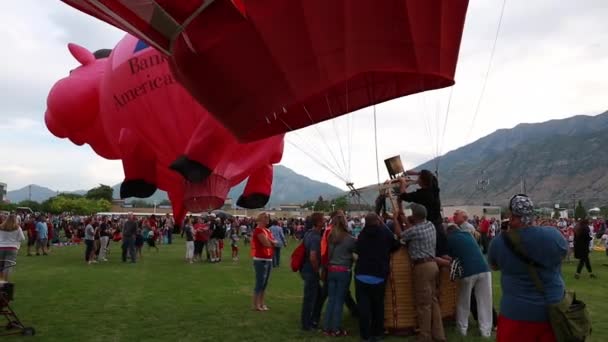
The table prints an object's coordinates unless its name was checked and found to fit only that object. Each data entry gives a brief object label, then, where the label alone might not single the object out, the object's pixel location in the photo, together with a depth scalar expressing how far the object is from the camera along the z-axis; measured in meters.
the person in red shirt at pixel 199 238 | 15.59
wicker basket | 6.08
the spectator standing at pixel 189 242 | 15.53
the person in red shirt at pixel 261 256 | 7.48
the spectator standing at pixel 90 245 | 15.15
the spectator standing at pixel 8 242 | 7.94
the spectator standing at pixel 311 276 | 6.51
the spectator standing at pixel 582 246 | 11.80
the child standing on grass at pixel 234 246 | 15.99
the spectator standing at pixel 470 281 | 6.07
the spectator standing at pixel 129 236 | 15.28
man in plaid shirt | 5.73
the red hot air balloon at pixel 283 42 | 6.24
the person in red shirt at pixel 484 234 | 16.11
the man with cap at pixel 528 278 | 3.50
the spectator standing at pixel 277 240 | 14.27
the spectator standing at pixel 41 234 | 17.03
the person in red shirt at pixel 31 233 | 18.38
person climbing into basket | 5.96
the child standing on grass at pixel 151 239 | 19.92
